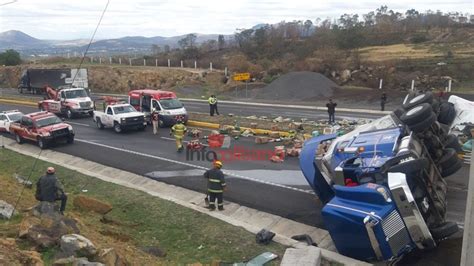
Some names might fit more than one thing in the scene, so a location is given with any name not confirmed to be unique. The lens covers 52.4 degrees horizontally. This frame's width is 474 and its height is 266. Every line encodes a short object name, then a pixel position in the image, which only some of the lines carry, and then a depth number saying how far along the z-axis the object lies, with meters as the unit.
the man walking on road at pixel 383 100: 29.61
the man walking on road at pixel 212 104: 28.09
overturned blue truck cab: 7.75
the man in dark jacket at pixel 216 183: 11.61
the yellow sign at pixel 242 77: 37.24
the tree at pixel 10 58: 74.62
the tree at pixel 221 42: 73.50
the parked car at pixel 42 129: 21.67
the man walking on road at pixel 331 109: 24.99
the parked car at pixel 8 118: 25.97
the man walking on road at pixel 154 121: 24.22
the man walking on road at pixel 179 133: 19.05
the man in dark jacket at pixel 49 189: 10.66
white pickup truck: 24.61
